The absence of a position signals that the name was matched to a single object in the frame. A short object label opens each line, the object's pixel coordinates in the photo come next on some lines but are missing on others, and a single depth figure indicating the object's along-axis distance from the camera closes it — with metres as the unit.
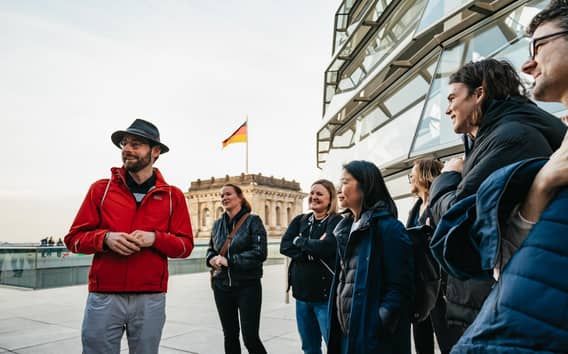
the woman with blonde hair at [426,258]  3.22
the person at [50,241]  36.06
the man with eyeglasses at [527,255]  0.91
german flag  39.12
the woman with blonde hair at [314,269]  4.22
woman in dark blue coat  2.69
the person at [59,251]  13.47
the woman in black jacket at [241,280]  4.35
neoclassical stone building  72.25
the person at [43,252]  12.88
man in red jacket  3.08
